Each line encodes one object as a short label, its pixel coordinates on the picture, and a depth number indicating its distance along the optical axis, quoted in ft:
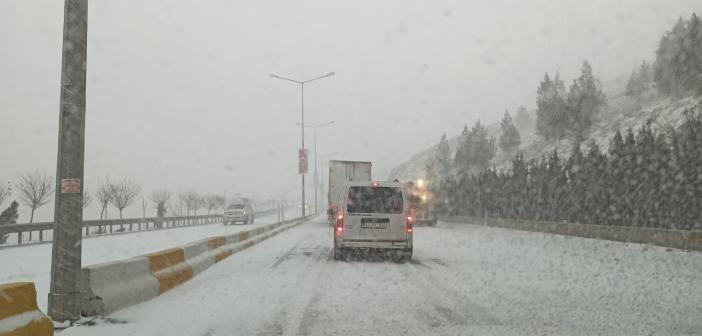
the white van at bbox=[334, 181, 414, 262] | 45.88
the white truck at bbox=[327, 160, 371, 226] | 109.40
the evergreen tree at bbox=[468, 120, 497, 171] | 414.21
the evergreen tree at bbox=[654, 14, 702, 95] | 265.75
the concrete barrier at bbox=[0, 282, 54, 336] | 15.83
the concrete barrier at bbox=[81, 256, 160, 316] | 22.41
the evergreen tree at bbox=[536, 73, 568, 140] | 349.20
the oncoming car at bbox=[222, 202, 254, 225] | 162.61
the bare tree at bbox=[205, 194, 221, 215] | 368.89
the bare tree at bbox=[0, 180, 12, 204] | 151.44
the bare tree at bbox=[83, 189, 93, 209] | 202.28
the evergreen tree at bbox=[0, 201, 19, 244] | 88.29
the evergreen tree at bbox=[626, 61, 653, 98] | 449.48
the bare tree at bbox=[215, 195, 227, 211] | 377.09
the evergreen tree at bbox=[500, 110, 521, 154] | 433.07
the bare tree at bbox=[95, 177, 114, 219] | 201.42
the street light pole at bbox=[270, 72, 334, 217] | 148.60
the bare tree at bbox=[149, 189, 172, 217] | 320.46
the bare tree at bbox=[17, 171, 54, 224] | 161.48
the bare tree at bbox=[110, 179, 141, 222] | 215.31
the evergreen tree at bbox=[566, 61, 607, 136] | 336.90
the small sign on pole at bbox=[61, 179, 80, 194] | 21.77
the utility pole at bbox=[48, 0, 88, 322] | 21.36
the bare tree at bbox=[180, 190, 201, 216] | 321.56
